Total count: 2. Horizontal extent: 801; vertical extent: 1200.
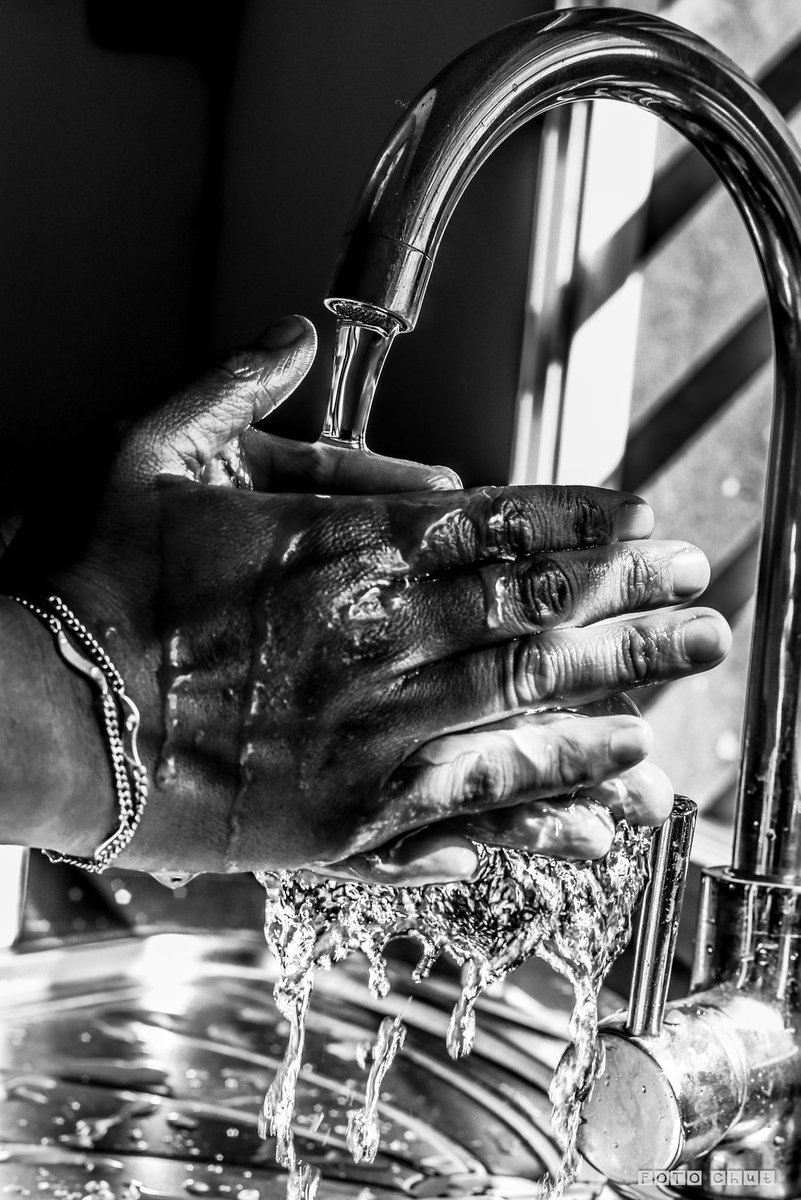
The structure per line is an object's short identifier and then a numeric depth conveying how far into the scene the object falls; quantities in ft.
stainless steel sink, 2.15
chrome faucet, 1.49
